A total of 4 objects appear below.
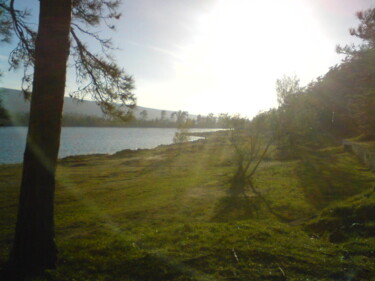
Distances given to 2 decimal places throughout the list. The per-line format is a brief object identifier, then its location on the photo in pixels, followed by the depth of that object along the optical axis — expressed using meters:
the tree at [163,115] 189.05
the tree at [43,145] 4.66
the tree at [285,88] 34.69
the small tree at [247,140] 18.64
